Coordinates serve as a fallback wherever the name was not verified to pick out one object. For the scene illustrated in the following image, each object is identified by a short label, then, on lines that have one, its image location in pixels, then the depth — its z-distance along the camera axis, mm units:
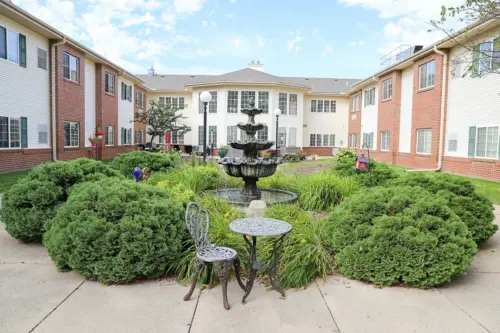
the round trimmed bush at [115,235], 4141
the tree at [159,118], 28344
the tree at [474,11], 6098
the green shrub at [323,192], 7719
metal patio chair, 3697
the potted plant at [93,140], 21016
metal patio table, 3787
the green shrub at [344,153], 18970
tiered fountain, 7645
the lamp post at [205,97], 13146
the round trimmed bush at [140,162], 10898
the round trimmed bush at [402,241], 4082
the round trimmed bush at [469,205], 5660
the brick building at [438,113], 14414
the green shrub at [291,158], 26234
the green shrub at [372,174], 9211
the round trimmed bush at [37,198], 5613
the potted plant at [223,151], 26375
